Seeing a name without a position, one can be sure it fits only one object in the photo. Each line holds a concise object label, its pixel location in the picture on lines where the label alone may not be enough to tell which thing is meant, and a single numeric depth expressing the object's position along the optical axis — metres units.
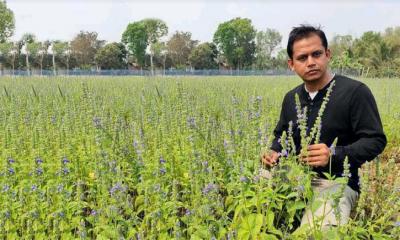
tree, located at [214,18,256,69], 70.19
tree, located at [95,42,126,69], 55.56
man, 2.46
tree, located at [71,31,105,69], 58.22
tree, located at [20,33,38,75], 52.47
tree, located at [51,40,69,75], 56.19
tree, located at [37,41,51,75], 54.53
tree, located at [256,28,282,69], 73.56
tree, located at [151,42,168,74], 39.60
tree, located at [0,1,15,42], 38.00
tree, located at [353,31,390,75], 42.75
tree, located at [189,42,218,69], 58.91
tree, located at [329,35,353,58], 52.16
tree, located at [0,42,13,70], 52.84
